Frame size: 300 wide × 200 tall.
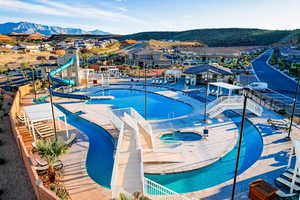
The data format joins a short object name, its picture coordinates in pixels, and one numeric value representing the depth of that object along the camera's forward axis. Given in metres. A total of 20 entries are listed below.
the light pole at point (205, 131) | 12.73
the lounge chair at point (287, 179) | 7.73
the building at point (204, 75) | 24.86
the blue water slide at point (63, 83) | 23.23
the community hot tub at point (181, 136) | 12.83
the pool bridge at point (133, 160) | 7.13
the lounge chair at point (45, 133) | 12.76
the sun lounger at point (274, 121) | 14.53
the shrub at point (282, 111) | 16.42
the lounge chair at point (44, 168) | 8.71
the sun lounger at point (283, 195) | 7.02
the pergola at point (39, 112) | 11.85
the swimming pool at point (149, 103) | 18.39
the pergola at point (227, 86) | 17.51
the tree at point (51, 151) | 7.93
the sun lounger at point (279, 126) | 13.51
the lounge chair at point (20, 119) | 14.81
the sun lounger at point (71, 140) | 11.73
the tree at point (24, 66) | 38.55
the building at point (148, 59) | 44.38
